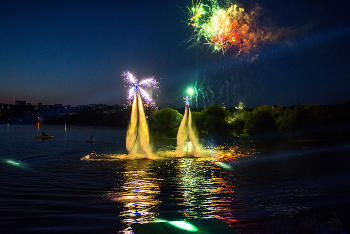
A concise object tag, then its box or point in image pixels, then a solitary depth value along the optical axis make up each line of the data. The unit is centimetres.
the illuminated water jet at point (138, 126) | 4000
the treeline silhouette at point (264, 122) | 11588
